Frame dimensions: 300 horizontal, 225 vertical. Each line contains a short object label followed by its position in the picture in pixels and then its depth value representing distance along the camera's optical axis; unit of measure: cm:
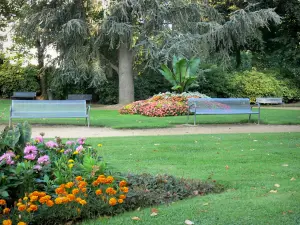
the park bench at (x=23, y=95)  2491
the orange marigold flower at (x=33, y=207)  319
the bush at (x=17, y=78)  2641
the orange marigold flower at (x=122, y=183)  377
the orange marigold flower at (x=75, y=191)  337
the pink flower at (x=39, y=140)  451
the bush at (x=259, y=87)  2367
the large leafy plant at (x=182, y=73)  1778
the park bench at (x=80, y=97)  2311
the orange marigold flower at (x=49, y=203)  325
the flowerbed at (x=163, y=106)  1534
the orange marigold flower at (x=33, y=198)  324
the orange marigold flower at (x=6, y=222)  305
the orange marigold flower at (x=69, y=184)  347
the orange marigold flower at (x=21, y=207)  317
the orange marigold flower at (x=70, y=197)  330
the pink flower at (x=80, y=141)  457
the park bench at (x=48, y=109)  1137
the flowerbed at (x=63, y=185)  345
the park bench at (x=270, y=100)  2125
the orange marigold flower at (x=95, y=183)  366
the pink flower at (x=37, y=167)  379
